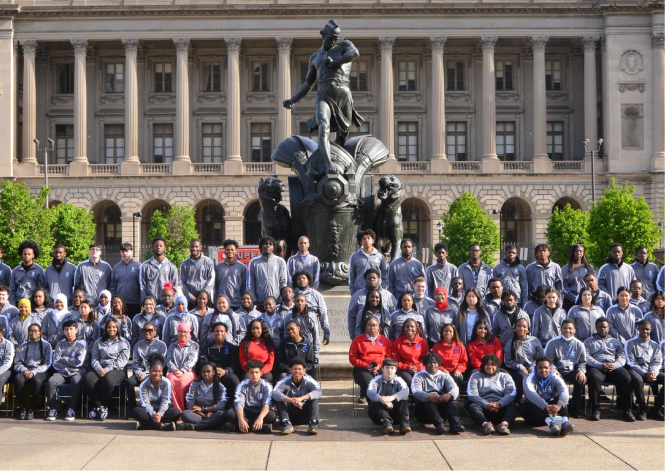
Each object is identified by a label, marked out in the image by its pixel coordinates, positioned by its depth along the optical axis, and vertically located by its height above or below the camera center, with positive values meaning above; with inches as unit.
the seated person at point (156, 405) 500.1 -93.9
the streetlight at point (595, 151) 2684.5 +269.8
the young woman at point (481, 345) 530.6 -64.0
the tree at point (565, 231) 2251.5 +17.3
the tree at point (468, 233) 2295.8 +14.1
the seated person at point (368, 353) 522.6 -67.6
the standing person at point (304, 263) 625.0 -16.9
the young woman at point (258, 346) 527.5 -63.9
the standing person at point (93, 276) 637.3 -25.5
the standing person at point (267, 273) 615.5 -23.5
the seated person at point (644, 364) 532.1 -78.0
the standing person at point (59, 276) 642.2 -25.7
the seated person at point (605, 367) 530.0 -78.9
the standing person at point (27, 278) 637.9 -26.7
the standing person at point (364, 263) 619.8 -17.0
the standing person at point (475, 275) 634.2 -26.3
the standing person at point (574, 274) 635.5 -26.4
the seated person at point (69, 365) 539.5 -77.0
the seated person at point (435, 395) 492.1 -87.2
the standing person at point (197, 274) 629.5 -24.3
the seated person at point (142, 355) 539.5 -70.7
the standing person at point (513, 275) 626.5 -26.2
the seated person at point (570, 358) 534.3 -72.8
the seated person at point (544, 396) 494.3 -88.8
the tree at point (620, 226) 2003.0 +25.7
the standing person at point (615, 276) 649.0 -28.2
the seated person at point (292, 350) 527.8 -66.8
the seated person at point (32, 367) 538.9 -77.9
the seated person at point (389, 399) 489.7 -89.2
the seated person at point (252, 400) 497.4 -90.1
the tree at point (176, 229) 2379.4 +29.4
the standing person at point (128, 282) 643.5 -30.3
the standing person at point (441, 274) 630.5 -25.2
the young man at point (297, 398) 496.1 -88.9
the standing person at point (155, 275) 626.8 -24.7
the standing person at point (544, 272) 625.6 -24.2
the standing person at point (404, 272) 622.2 -23.4
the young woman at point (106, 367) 538.3 -78.0
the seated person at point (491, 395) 497.7 -88.9
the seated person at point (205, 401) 505.0 -93.6
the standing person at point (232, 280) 625.6 -28.6
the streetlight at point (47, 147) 2750.0 +292.0
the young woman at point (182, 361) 520.1 -73.0
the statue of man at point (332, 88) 721.0 +125.0
